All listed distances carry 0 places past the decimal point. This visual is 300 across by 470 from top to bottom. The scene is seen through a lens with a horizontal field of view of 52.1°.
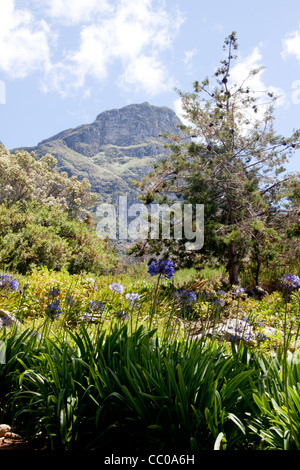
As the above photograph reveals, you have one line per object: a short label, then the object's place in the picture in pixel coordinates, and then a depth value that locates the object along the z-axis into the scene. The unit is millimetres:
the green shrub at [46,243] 8539
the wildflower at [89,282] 6341
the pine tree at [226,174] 7105
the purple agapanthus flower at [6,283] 3355
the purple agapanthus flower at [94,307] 3875
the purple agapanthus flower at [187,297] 2957
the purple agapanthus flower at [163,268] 2725
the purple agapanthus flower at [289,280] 2728
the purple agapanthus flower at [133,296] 3486
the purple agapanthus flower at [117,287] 3779
